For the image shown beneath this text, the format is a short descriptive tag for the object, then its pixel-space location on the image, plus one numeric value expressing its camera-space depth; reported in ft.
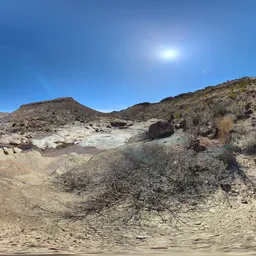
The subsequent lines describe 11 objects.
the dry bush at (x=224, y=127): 21.22
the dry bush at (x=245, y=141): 18.82
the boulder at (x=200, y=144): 18.18
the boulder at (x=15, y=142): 44.57
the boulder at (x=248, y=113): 27.88
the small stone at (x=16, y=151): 29.74
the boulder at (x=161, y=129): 28.94
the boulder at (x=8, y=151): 28.55
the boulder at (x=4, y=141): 45.15
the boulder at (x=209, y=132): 22.72
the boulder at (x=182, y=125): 31.64
